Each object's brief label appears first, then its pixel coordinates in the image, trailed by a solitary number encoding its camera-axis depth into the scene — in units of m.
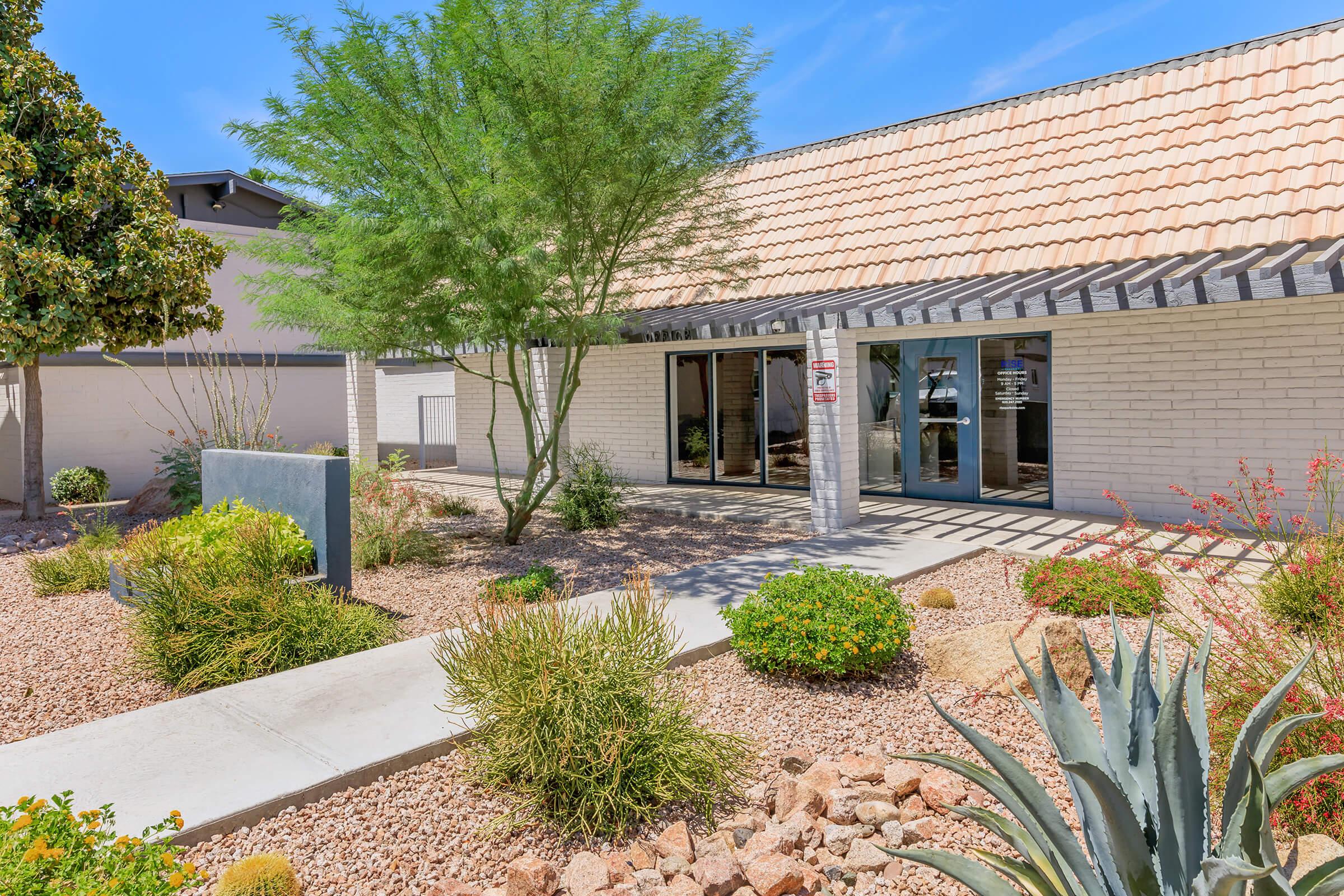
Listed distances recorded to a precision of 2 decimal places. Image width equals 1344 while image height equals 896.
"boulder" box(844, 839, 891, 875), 3.51
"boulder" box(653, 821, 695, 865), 3.57
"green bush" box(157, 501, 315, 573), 7.05
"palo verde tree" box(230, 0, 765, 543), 8.78
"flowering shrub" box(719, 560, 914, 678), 5.41
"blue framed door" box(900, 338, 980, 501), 12.49
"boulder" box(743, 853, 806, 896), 3.30
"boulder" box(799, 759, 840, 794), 4.10
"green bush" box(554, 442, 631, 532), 11.54
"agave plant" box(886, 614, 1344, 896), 2.26
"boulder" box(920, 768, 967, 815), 3.93
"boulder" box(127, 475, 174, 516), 13.70
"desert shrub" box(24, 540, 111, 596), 8.69
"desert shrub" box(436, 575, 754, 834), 3.90
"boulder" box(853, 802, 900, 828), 3.83
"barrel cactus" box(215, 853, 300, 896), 3.17
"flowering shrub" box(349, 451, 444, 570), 9.39
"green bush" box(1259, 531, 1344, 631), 5.18
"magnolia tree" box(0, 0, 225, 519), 12.16
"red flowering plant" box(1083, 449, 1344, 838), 3.50
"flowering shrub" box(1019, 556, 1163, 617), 6.25
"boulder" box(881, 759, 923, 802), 4.08
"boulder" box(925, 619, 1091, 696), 5.20
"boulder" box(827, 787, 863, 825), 3.85
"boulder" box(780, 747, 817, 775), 4.40
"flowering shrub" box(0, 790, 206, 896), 2.73
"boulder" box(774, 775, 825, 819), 3.90
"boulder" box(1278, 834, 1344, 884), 3.12
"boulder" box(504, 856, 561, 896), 3.28
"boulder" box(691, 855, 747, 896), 3.31
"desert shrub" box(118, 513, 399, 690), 5.86
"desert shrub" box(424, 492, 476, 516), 12.73
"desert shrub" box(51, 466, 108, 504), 15.98
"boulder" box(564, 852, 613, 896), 3.35
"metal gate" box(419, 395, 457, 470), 22.97
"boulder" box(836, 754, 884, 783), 4.20
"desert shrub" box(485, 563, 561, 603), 7.33
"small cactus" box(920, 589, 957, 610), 7.15
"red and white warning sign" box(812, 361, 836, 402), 10.77
